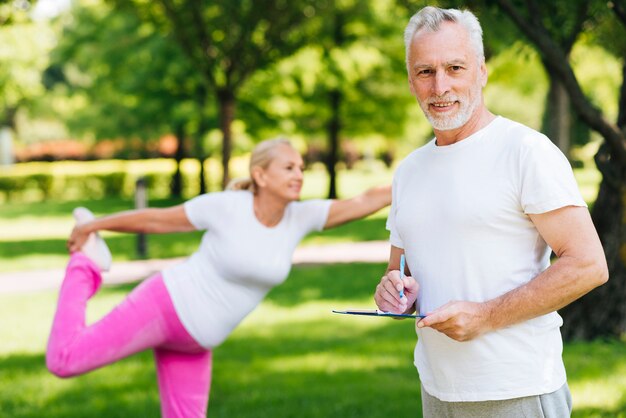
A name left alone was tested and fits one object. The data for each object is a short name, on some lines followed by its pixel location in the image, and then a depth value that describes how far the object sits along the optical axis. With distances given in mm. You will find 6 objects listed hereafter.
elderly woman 4703
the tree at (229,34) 17422
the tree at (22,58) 31219
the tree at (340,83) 22625
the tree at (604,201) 6082
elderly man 2539
